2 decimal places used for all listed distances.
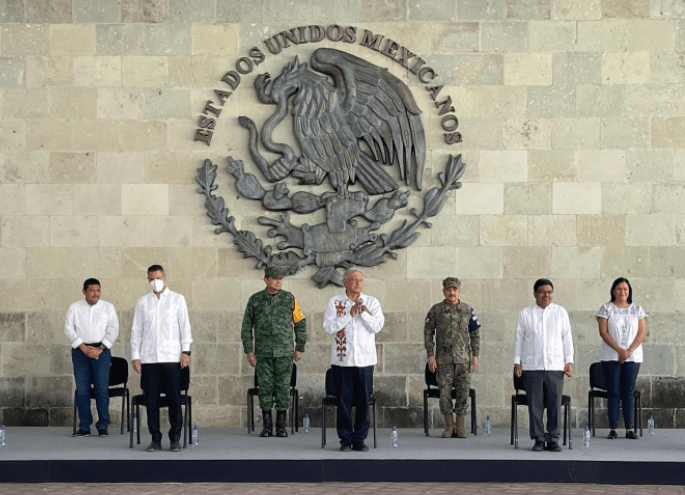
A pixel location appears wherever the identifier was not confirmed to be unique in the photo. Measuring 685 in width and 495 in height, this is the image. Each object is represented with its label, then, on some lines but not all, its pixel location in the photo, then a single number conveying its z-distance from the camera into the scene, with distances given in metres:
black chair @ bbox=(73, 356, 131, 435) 19.61
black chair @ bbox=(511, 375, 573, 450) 17.49
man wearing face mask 17.20
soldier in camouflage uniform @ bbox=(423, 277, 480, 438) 18.73
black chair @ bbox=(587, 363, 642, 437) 19.06
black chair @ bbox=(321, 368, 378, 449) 17.38
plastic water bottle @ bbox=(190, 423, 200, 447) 17.59
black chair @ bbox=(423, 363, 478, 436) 19.17
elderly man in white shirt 17.03
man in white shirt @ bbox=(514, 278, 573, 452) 17.20
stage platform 15.58
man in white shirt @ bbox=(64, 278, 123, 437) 19.23
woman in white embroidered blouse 18.86
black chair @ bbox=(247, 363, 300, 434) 19.39
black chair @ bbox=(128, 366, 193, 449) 17.41
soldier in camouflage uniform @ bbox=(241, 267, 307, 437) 18.55
